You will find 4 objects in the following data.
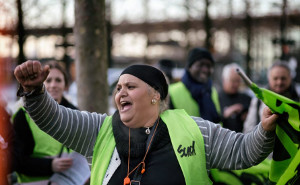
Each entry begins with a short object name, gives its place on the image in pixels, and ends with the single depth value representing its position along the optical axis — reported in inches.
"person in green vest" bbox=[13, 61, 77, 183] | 132.0
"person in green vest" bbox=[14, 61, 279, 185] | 93.4
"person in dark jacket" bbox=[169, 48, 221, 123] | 174.1
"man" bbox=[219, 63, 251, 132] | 215.5
